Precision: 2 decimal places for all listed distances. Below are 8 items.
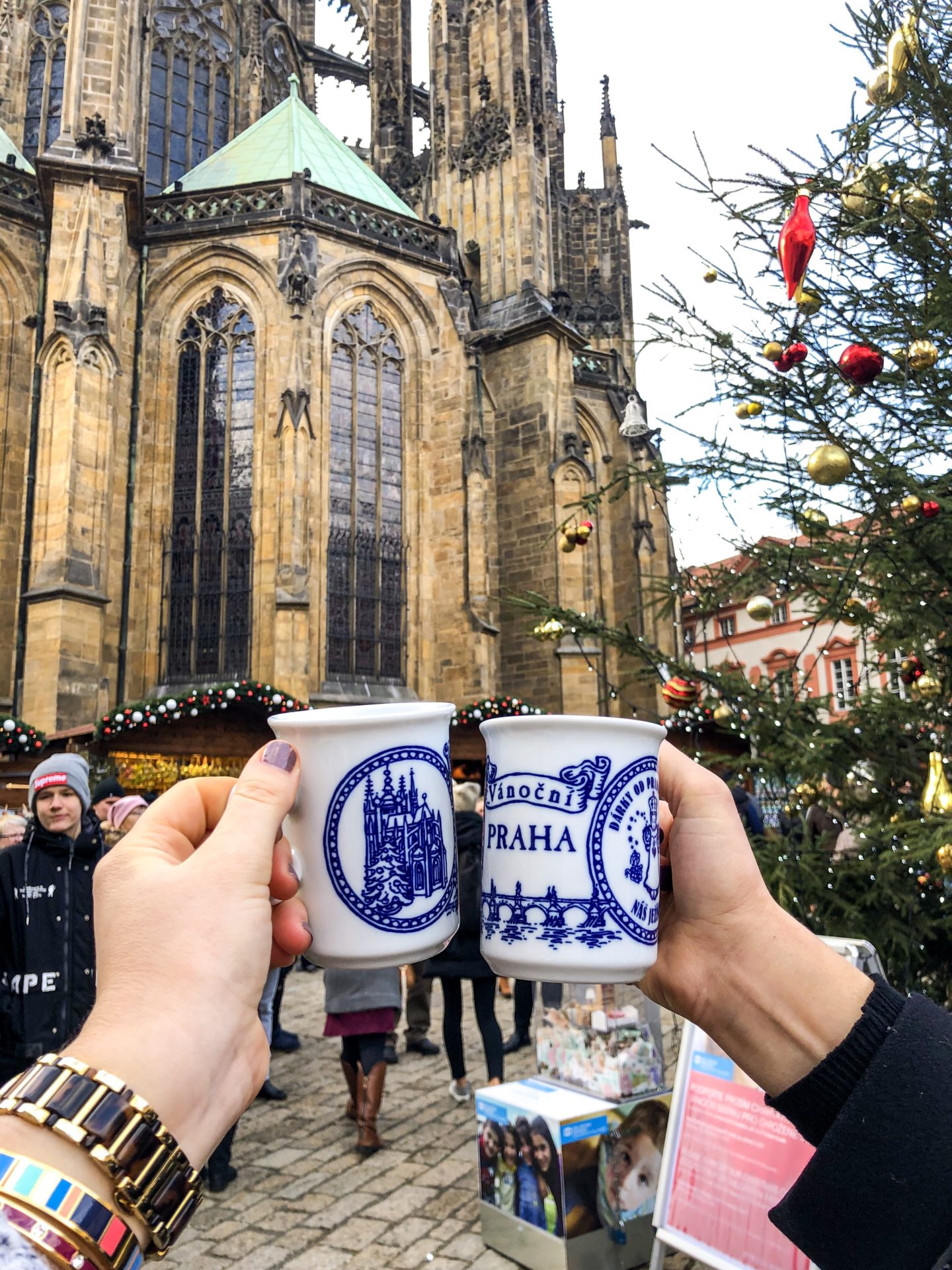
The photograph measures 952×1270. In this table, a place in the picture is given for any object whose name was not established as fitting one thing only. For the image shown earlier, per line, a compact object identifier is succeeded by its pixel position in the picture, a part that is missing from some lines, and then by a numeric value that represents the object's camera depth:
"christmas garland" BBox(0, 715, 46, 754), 9.44
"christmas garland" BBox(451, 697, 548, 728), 11.75
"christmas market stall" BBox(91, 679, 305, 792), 10.34
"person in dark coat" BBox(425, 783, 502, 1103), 4.69
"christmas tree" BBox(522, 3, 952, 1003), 2.83
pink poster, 2.69
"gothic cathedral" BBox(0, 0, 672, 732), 14.26
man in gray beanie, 3.47
